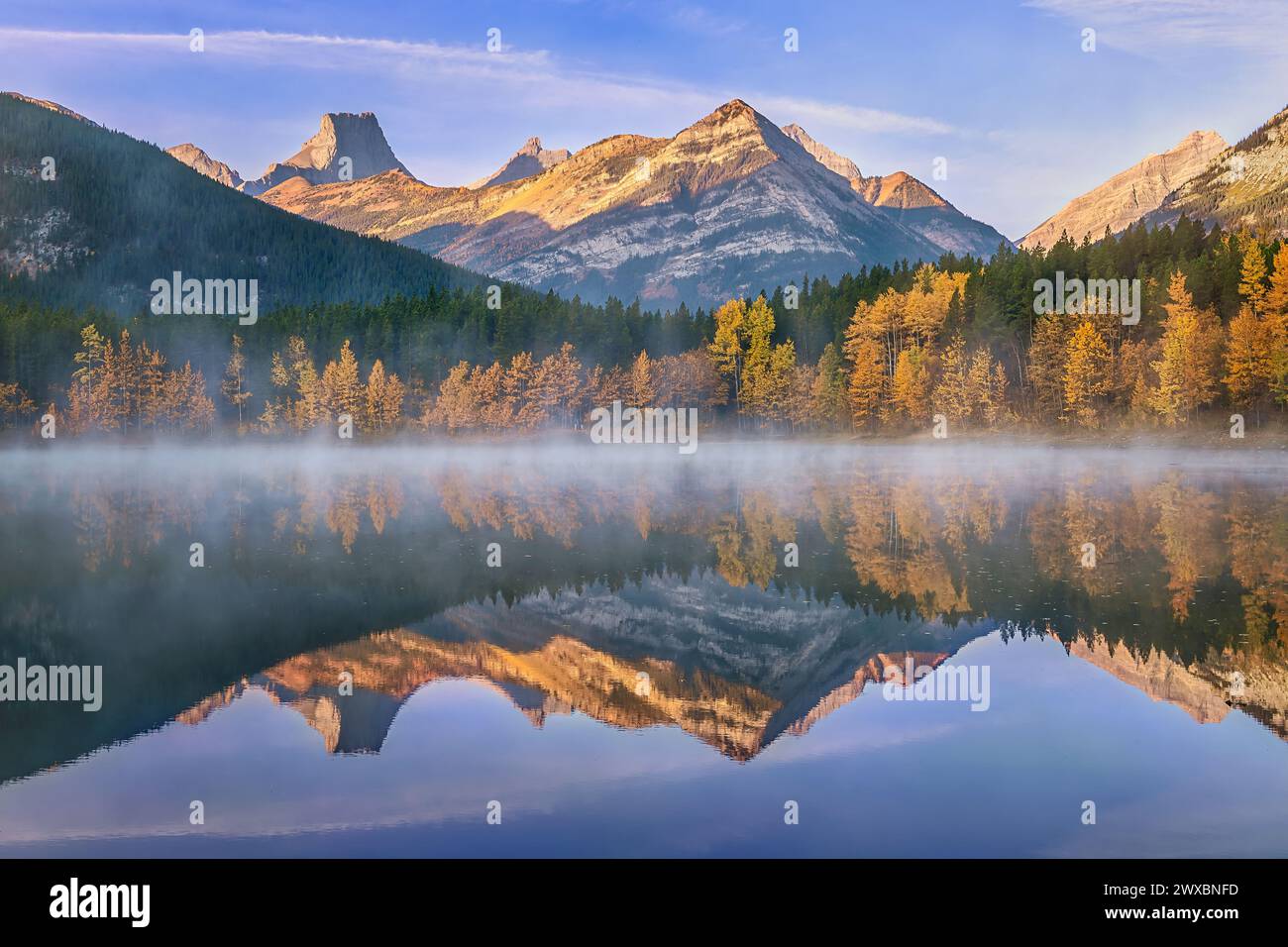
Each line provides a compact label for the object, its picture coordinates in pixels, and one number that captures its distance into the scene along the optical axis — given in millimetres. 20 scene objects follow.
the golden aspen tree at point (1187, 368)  99625
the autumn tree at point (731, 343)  151875
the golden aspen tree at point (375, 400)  159500
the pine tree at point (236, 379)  174625
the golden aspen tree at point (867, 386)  133125
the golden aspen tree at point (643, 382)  149000
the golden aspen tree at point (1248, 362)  96125
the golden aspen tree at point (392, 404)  159250
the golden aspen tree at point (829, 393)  137875
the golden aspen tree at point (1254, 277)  104750
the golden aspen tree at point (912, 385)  125688
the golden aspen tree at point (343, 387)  160750
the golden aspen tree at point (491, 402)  153250
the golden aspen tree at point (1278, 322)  93812
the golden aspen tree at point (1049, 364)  115625
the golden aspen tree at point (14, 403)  158000
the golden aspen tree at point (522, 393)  153125
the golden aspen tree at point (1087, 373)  109500
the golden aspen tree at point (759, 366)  145375
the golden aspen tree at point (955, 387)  120438
